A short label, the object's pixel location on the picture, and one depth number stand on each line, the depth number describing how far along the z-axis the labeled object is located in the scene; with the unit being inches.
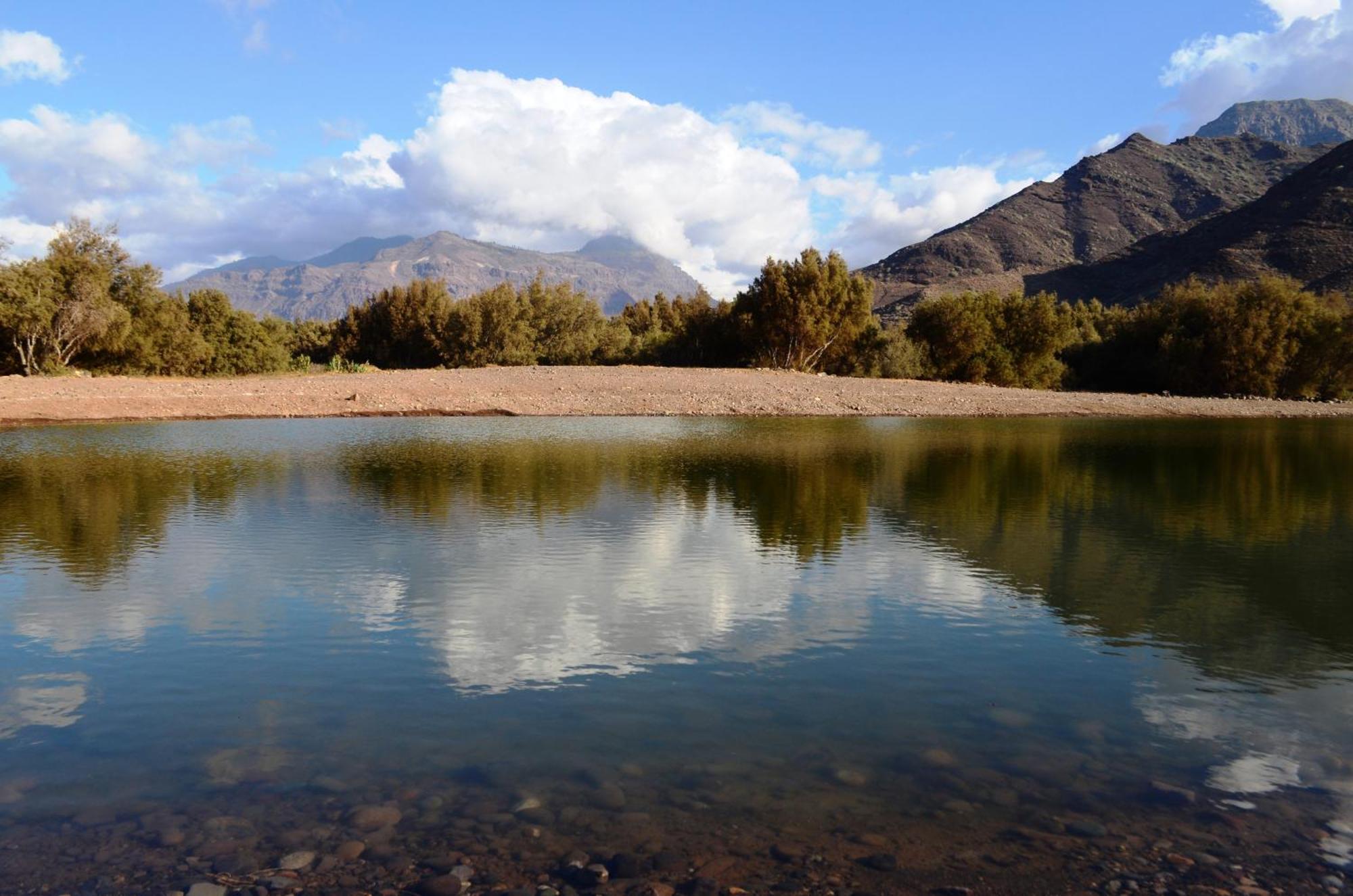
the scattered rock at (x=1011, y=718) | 263.0
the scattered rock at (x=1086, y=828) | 202.5
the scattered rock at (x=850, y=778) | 224.4
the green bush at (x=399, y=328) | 2861.7
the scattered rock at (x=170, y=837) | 196.2
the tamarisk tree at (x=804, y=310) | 2300.7
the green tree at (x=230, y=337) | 2153.1
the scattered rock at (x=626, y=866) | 185.2
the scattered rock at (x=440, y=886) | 178.5
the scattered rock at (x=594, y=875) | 182.2
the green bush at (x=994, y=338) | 2426.2
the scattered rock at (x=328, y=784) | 219.6
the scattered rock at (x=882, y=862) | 188.4
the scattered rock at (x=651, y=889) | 178.7
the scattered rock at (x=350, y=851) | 190.2
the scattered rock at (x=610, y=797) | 212.4
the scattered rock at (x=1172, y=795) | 218.4
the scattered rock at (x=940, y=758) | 235.5
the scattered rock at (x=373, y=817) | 203.3
